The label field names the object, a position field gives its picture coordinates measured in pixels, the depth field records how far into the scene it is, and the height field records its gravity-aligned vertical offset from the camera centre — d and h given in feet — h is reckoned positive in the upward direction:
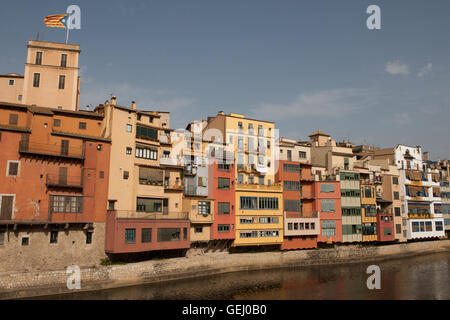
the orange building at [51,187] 127.13 +11.16
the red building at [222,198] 178.29 +10.24
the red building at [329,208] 213.05 +6.89
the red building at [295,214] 200.23 +3.10
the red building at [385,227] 234.99 -4.18
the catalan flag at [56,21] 156.46 +83.42
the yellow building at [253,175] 188.14 +24.17
